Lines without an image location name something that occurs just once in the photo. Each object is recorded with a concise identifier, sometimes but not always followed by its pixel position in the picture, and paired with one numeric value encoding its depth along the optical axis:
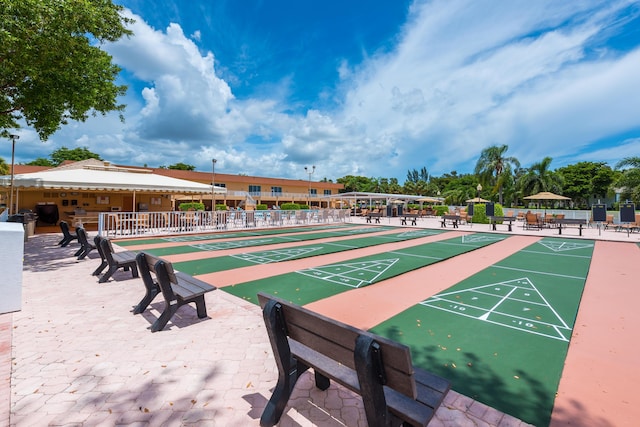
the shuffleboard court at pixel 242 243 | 10.24
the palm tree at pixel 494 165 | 40.34
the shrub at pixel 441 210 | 37.89
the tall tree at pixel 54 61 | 7.07
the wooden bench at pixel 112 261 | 5.96
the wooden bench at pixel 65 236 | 10.06
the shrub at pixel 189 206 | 30.28
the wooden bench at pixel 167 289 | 3.90
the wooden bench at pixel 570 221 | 16.49
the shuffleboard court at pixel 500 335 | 2.66
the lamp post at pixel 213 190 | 16.46
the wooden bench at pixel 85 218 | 15.87
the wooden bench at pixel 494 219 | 18.26
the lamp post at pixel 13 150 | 14.14
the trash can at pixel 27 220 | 9.94
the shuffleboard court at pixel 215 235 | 12.09
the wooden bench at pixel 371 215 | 25.49
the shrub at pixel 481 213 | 24.27
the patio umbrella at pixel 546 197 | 23.18
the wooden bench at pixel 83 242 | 7.94
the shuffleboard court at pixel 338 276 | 5.55
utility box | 4.41
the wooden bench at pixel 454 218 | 20.57
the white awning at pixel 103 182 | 12.50
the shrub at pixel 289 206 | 40.77
